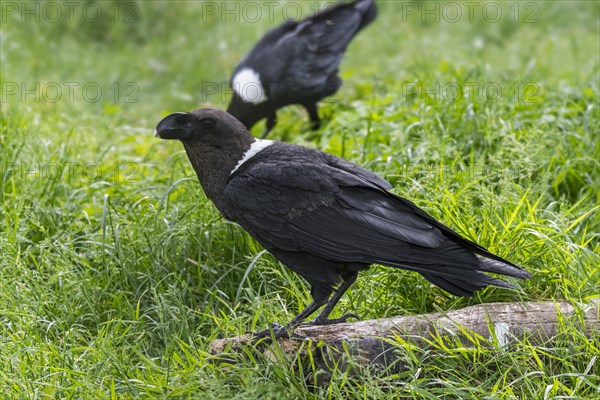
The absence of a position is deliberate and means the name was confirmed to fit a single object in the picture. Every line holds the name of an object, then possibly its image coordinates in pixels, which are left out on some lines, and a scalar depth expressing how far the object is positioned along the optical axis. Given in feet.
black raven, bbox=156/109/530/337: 20.17
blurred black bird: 39.01
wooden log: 19.60
